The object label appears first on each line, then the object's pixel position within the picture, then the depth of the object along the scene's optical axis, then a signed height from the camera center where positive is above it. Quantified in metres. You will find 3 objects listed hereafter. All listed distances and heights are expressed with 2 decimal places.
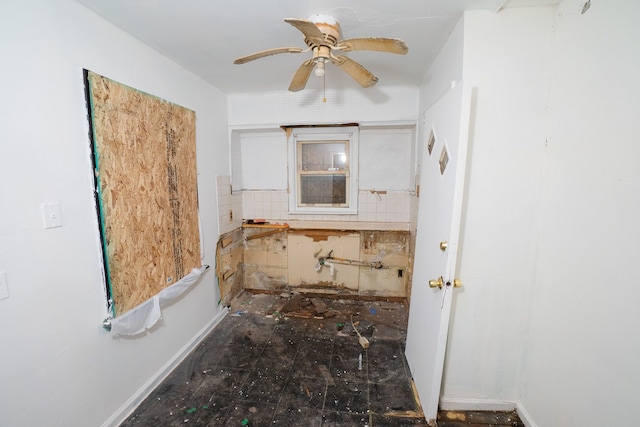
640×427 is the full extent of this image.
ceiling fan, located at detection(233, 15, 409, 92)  1.27 +0.70
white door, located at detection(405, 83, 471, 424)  1.35 -0.29
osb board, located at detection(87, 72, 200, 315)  1.49 -0.05
